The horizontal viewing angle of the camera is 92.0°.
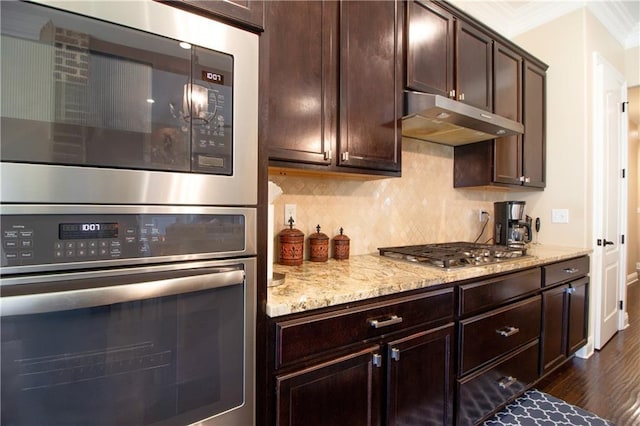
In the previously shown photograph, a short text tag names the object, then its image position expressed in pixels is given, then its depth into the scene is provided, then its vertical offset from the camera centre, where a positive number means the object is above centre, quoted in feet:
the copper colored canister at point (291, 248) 5.17 -0.61
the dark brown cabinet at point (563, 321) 6.72 -2.56
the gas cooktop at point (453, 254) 5.23 -0.81
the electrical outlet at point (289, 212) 5.65 +0.00
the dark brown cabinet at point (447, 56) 5.82 +3.27
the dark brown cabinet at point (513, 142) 7.73 +1.92
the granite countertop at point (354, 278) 3.40 -0.94
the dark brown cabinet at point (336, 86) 4.30 +1.94
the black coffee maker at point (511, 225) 8.49 -0.35
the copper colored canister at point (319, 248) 5.67 -0.66
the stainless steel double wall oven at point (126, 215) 2.12 -0.03
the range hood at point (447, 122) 5.36 +1.79
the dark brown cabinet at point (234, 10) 2.66 +1.83
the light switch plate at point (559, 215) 8.64 -0.08
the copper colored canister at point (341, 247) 5.98 -0.68
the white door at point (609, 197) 8.54 +0.45
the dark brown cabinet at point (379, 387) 3.33 -2.14
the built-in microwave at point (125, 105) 2.12 +0.83
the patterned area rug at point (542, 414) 5.76 -3.92
